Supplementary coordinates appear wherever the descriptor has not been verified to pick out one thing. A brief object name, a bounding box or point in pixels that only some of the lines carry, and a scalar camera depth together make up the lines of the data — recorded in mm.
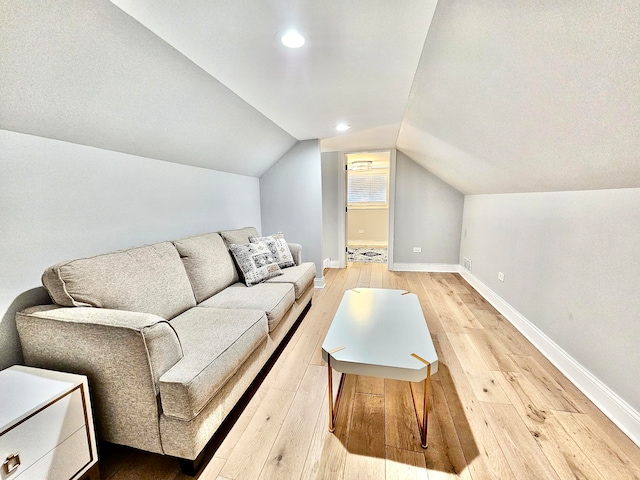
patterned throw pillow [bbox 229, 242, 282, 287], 2553
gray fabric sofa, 1164
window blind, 7133
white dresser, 932
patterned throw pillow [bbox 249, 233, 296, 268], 2992
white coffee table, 1303
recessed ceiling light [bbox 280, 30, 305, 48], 1393
